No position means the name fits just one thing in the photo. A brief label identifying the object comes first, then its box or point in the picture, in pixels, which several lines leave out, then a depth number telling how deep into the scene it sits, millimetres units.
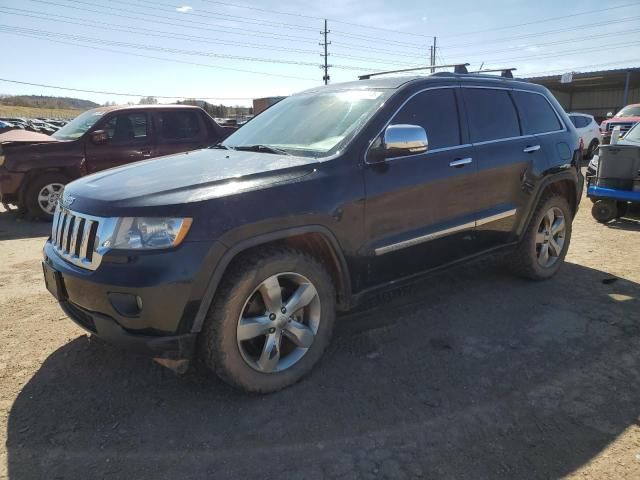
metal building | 36000
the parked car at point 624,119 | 16938
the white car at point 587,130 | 16234
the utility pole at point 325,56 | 58809
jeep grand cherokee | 2484
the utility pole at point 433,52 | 64500
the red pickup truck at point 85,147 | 7840
